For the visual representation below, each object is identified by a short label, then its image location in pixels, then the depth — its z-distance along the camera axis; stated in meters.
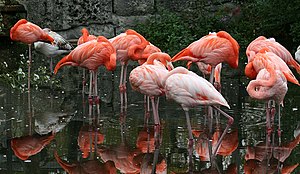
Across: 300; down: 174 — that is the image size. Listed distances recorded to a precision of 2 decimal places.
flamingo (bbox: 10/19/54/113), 19.17
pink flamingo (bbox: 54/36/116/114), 16.31
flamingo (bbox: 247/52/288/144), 13.46
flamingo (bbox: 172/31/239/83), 15.52
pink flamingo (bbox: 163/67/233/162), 12.73
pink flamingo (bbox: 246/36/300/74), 15.96
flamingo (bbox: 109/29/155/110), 17.31
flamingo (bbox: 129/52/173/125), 13.95
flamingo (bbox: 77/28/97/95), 18.70
